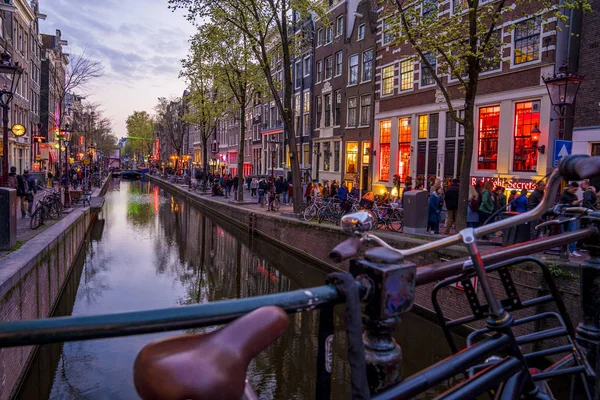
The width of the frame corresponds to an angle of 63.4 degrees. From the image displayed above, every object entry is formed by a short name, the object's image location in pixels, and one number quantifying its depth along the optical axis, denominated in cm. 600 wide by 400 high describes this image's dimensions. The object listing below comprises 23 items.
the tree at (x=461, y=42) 1186
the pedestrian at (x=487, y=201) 1315
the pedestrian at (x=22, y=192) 1751
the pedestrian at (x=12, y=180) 1800
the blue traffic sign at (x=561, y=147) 1035
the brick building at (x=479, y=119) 1803
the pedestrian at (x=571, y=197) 970
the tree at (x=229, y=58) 2341
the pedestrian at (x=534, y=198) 1119
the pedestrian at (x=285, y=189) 2906
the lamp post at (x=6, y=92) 1237
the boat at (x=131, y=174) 8658
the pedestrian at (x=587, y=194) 1039
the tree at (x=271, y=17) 1988
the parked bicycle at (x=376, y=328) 111
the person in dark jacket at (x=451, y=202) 1438
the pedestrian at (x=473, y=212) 1407
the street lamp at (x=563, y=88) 1095
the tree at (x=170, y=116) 6666
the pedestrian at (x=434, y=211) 1443
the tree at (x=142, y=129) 11293
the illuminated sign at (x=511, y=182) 1816
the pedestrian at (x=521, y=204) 1336
